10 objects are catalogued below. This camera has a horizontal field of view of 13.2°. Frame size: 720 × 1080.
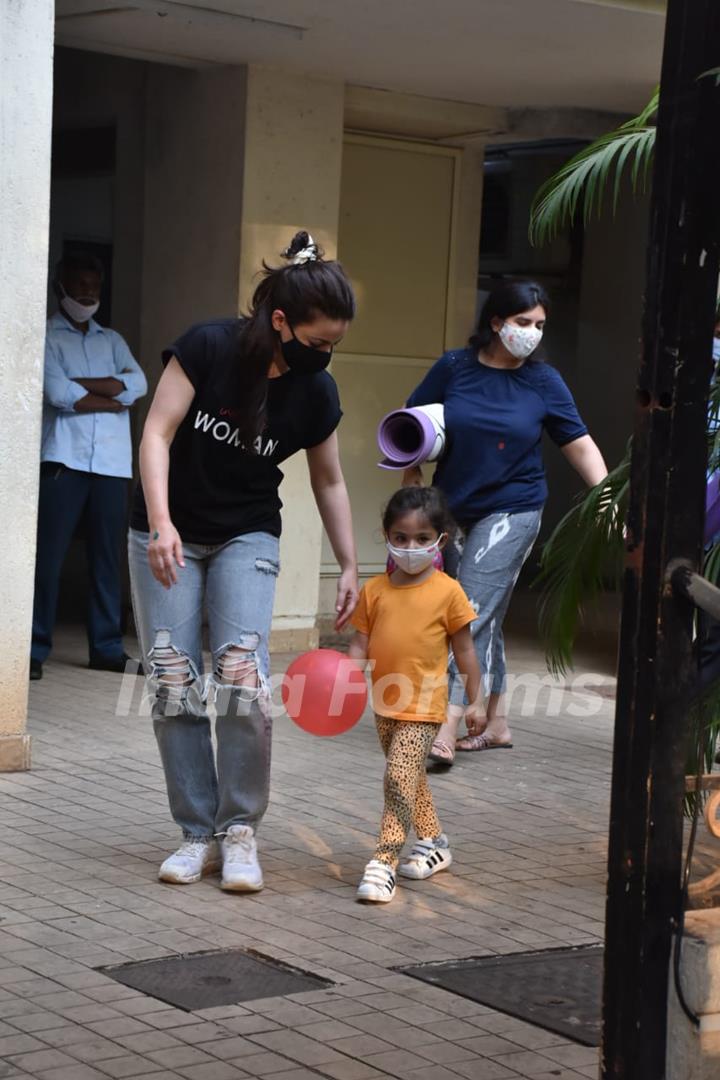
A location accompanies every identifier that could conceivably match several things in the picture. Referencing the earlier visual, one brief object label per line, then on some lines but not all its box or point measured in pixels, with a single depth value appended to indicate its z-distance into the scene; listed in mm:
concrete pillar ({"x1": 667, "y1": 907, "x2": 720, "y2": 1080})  4980
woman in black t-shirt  9343
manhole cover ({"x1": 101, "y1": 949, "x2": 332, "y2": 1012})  7988
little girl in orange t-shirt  9803
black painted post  5135
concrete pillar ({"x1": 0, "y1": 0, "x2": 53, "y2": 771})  11497
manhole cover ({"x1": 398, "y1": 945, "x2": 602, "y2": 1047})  7947
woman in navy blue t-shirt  12906
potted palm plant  8733
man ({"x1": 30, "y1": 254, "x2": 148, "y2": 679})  15854
